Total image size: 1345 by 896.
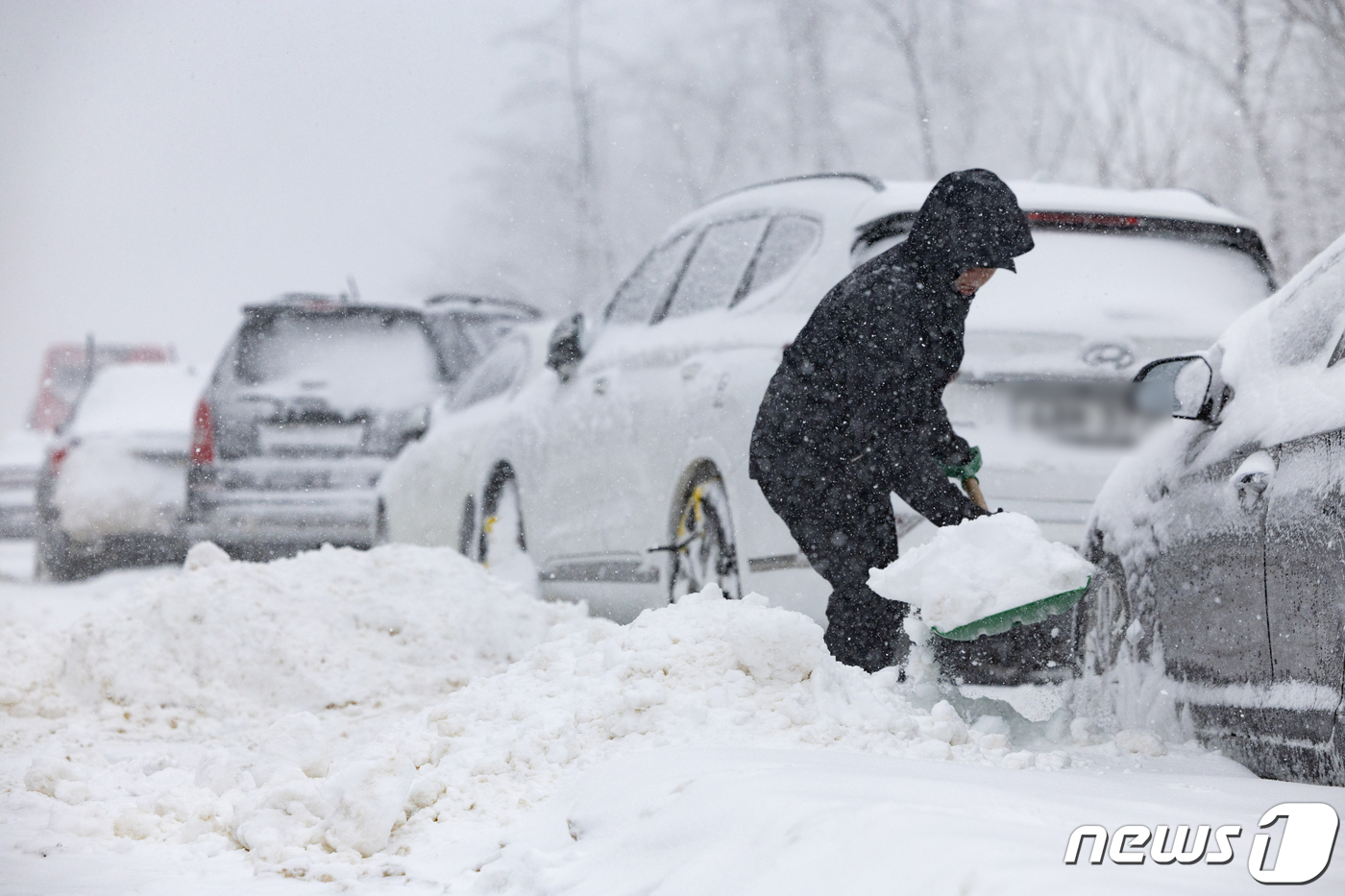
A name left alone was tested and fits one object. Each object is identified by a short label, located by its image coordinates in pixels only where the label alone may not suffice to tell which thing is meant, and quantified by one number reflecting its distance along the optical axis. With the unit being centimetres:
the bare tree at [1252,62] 2997
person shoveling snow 891
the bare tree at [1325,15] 2894
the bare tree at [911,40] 4519
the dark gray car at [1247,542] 681
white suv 943
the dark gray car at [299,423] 1864
